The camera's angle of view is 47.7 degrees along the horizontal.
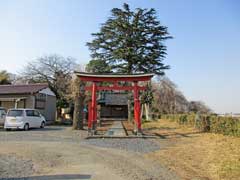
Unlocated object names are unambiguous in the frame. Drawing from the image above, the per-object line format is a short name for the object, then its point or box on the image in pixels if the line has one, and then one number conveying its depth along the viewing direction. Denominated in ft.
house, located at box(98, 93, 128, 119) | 153.69
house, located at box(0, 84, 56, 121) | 85.56
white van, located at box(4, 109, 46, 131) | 61.41
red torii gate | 54.34
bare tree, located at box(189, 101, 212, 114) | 171.14
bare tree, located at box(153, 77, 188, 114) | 147.32
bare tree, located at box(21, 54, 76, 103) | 128.98
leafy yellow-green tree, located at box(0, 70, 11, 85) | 121.06
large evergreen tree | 99.96
